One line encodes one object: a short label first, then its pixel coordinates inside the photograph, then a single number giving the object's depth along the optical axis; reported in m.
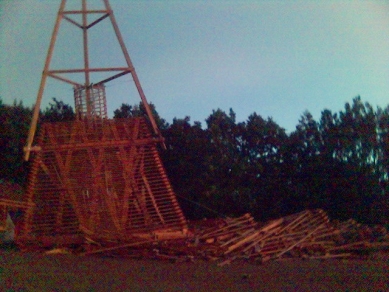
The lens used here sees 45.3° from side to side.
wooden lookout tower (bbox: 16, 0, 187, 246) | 11.36
